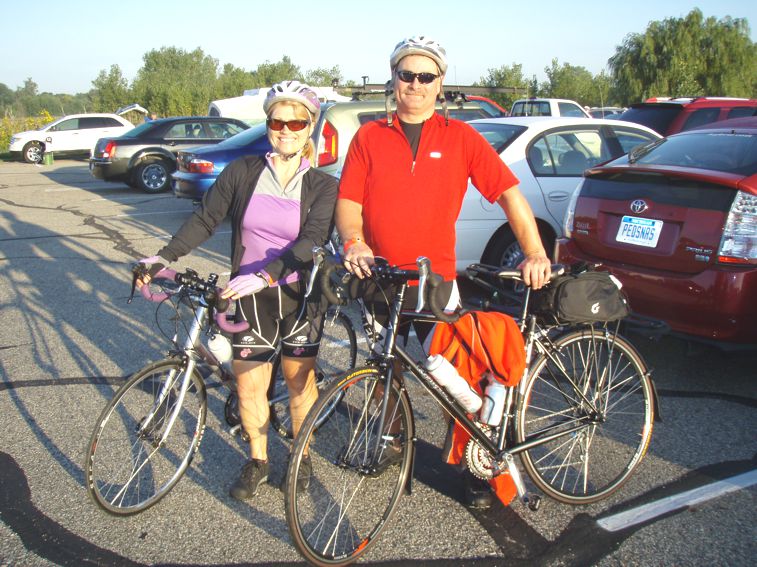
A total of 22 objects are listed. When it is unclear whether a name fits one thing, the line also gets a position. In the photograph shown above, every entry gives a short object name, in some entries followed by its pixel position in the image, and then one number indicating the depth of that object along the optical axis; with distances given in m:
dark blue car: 10.74
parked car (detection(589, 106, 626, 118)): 27.90
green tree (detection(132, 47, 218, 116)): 41.66
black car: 15.51
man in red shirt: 2.93
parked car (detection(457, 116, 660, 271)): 6.25
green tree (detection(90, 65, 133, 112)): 50.38
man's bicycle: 2.73
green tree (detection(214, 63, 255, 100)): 52.80
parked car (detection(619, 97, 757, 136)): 11.77
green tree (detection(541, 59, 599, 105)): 42.90
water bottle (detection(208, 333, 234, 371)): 3.14
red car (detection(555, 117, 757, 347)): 4.05
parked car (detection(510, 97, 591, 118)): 19.33
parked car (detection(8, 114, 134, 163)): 24.78
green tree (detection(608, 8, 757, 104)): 39.22
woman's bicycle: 2.97
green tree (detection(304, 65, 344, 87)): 70.50
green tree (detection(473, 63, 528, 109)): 35.78
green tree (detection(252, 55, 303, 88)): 65.19
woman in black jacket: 3.13
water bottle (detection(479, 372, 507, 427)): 2.96
